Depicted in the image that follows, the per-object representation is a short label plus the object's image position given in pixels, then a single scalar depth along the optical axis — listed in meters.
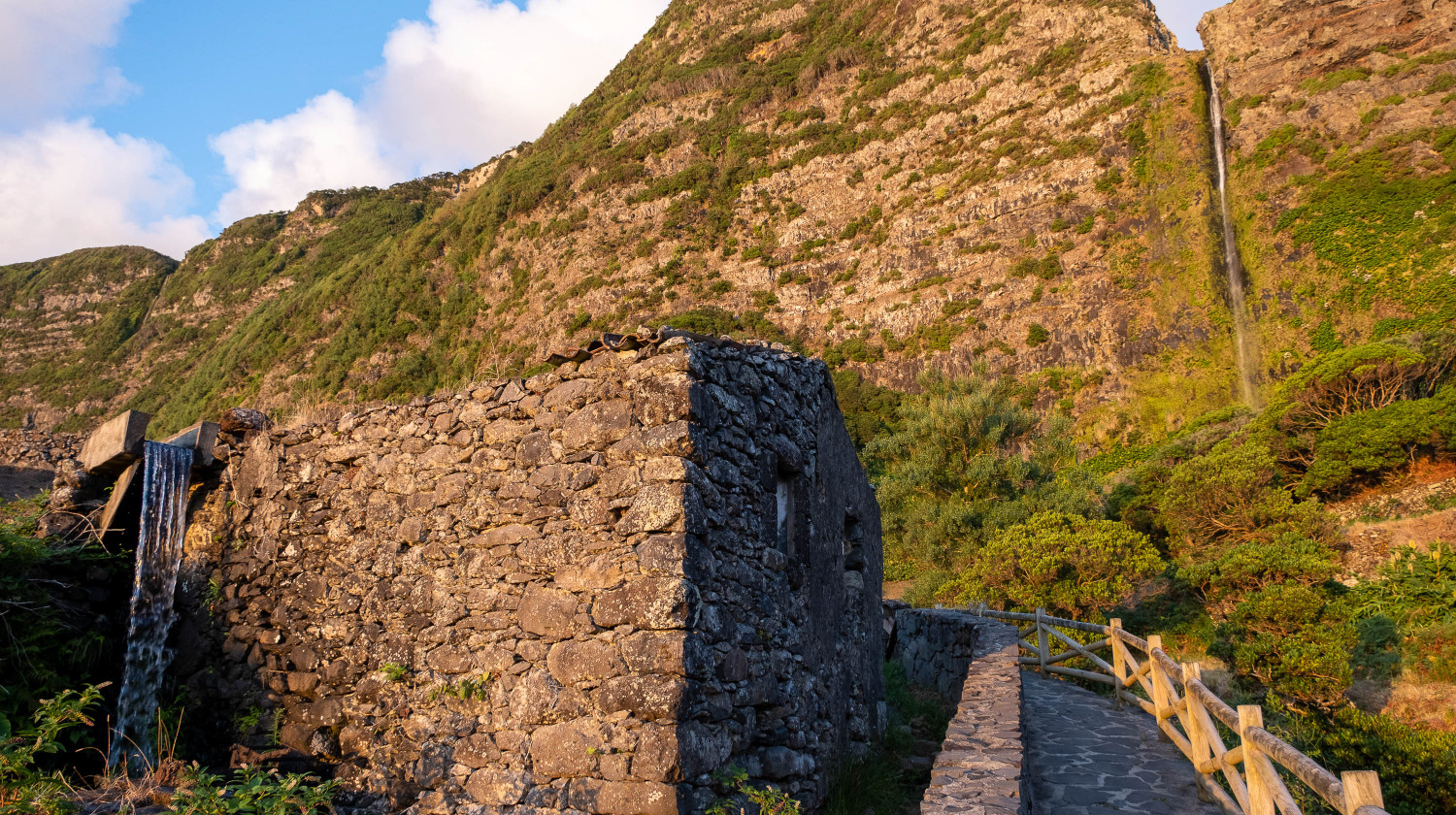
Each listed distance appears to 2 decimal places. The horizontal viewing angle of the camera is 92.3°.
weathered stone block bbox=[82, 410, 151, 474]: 5.78
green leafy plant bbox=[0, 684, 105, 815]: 3.41
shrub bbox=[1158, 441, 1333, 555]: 14.75
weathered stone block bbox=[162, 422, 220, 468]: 6.01
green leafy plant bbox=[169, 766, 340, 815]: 3.44
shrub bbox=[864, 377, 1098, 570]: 20.00
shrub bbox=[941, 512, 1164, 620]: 13.04
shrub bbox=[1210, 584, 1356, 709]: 9.07
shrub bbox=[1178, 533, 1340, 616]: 11.48
